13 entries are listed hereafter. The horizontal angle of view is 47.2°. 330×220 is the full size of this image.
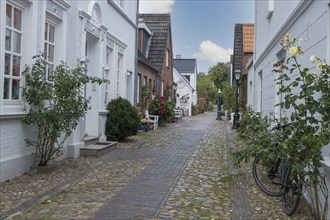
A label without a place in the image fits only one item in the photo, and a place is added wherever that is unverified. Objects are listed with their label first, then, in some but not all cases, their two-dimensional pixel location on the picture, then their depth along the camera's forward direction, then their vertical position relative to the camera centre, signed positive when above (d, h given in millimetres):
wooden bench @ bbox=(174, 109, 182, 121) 27722 -219
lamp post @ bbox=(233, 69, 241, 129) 20453 +1500
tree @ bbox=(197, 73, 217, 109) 72631 +4372
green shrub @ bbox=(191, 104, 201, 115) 46588 +428
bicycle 4898 -1032
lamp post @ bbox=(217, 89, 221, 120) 34616 +426
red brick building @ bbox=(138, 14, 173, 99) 24098 +4483
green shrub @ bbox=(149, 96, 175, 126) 20469 +152
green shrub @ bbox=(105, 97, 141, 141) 12148 -297
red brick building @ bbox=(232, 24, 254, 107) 22548 +3772
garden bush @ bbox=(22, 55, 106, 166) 7152 +118
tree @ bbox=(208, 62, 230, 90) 87312 +9353
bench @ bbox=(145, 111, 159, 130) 18909 -379
